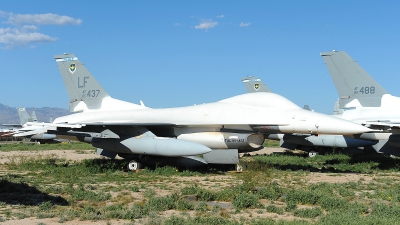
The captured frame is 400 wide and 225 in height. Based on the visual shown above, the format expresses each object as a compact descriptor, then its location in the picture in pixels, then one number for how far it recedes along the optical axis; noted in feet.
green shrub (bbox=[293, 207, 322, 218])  28.94
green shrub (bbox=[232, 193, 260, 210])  31.73
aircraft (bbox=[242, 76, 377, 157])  78.48
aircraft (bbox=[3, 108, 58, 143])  149.65
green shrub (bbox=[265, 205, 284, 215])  30.18
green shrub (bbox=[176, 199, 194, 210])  31.37
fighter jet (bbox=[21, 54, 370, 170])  52.29
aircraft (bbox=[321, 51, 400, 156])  61.82
